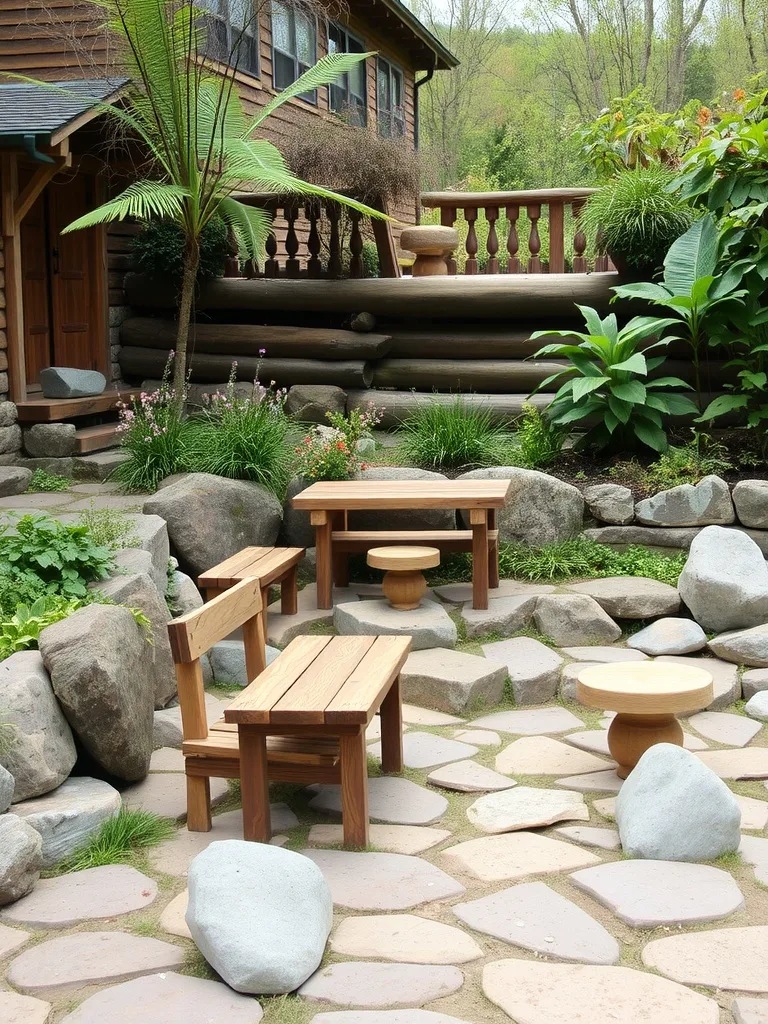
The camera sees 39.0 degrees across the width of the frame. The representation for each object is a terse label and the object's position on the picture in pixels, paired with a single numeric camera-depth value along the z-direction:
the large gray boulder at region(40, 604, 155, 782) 3.95
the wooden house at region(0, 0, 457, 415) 8.48
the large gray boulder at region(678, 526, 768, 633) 5.88
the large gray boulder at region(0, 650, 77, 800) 3.66
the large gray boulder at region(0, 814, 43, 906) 3.24
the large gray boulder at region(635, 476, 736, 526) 6.78
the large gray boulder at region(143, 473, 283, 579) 6.29
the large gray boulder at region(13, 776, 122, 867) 3.57
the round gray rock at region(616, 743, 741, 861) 3.49
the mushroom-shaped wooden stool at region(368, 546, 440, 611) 5.96
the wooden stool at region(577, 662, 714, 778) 4.10
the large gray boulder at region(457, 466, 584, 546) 6.83
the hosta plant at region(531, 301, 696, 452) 7.18
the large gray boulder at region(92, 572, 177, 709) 4.77
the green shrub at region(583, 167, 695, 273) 8.04
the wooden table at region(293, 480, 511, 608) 6.14
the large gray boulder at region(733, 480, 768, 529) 6.71
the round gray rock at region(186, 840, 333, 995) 2.73
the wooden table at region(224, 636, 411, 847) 3.51
